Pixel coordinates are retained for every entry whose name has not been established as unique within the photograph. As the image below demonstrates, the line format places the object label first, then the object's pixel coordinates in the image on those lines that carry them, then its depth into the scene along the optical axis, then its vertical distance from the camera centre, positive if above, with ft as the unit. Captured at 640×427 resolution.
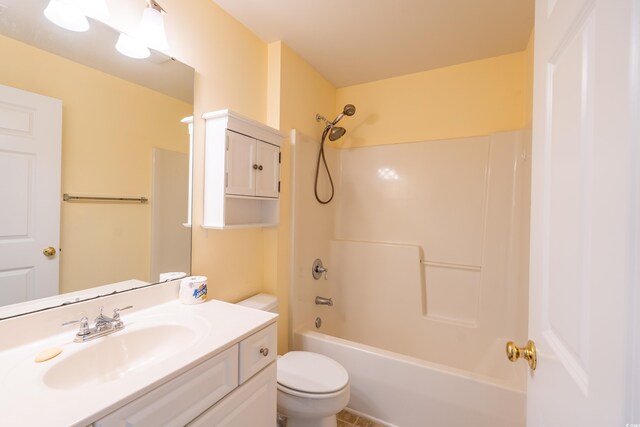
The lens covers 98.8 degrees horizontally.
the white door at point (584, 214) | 1.08 +0.02
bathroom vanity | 2.00 -1.41
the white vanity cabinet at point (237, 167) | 4.43 +0.77
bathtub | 4.17 -2.95
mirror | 2.98 +0.90
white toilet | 4.06 -2.67
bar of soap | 2.50 -1.37
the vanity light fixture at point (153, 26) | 3.70 +2.50
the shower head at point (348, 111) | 6.88 +2.59
